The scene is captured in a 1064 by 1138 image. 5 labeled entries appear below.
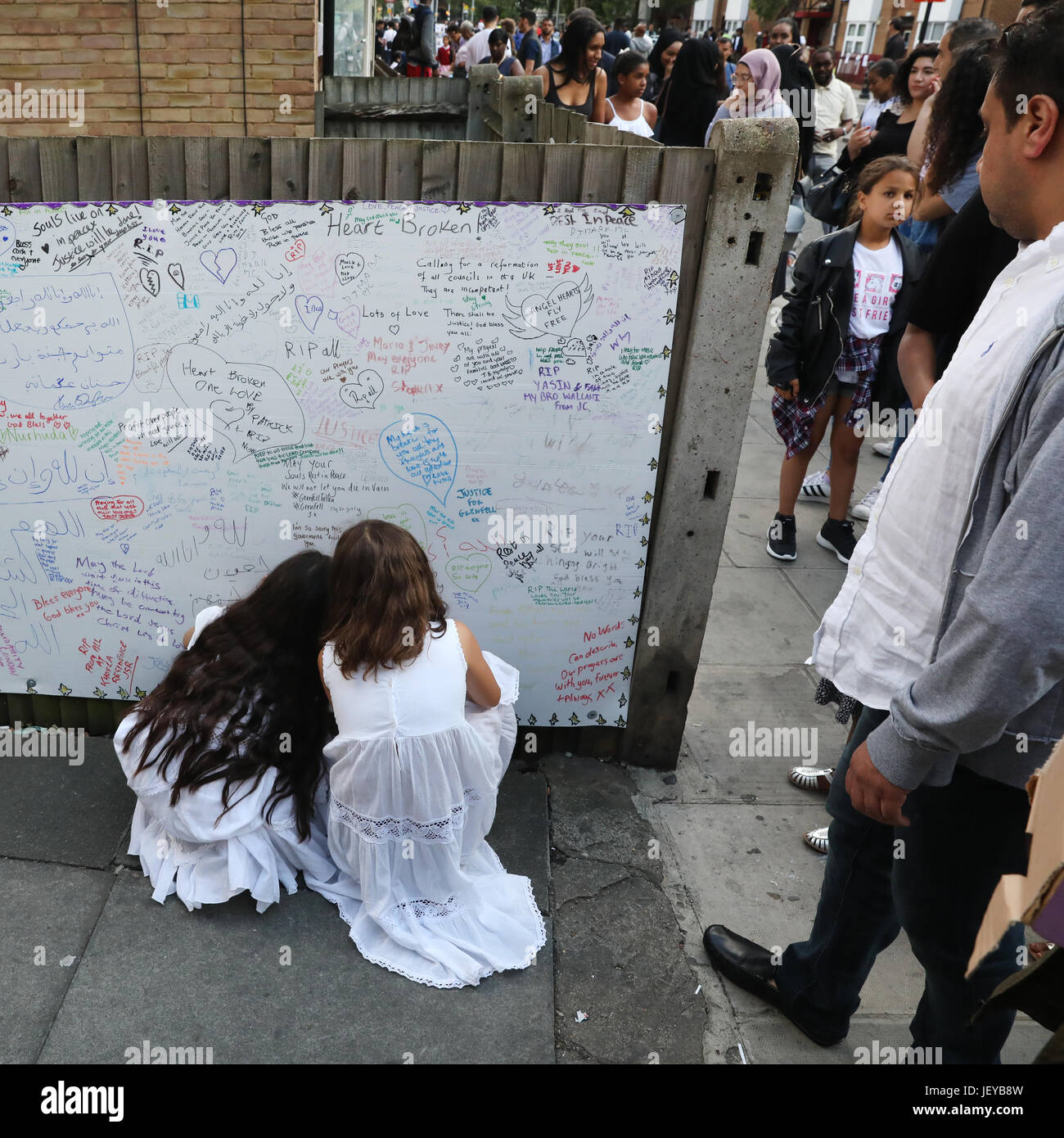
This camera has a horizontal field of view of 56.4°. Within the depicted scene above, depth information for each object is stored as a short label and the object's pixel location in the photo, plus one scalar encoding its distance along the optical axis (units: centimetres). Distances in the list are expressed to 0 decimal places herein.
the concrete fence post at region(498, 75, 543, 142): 759
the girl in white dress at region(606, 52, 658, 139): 761
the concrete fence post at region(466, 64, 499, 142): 952
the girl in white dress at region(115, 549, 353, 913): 305
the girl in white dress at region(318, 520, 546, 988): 286
